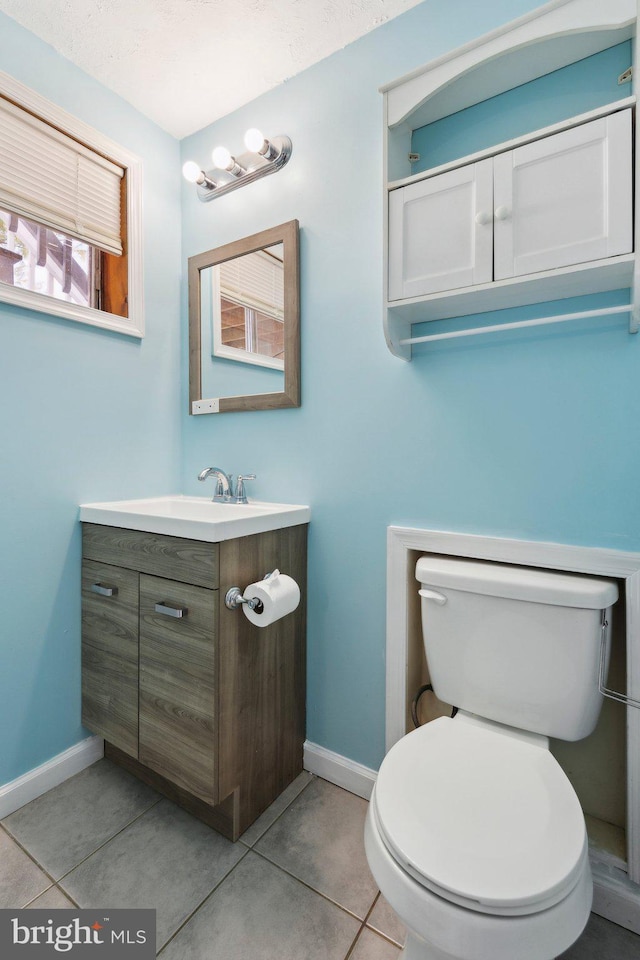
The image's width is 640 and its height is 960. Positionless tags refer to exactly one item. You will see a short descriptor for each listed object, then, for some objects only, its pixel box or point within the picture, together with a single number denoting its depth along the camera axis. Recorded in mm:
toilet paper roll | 1225
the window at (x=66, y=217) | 1449
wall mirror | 1602
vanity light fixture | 1582
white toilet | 712
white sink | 1222
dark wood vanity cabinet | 1241
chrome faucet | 1708
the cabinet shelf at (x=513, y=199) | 972
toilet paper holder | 1236
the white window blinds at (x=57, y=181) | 1438
